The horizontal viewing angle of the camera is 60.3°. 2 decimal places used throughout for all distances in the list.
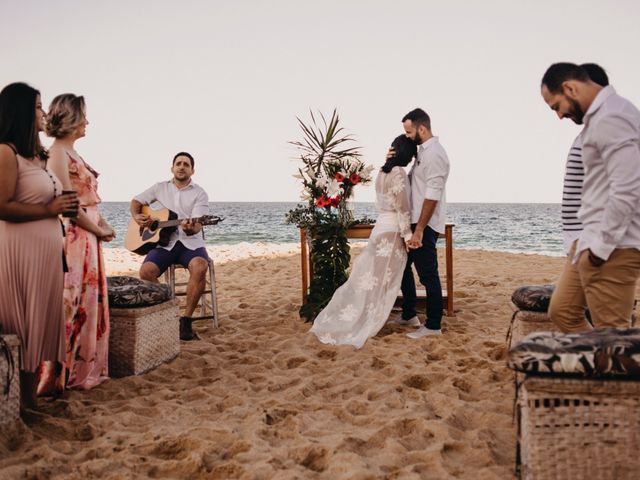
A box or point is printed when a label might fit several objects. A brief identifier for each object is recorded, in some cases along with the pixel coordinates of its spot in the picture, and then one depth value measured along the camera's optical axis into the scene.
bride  4.65
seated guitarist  4.91
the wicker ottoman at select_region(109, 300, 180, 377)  3.74
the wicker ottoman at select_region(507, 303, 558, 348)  3.64
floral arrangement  5.34
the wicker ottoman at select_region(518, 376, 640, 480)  2.01
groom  4.55
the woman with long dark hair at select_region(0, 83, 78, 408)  2.71
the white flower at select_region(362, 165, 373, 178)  5.44
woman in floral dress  3.34
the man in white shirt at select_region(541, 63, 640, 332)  2.18
